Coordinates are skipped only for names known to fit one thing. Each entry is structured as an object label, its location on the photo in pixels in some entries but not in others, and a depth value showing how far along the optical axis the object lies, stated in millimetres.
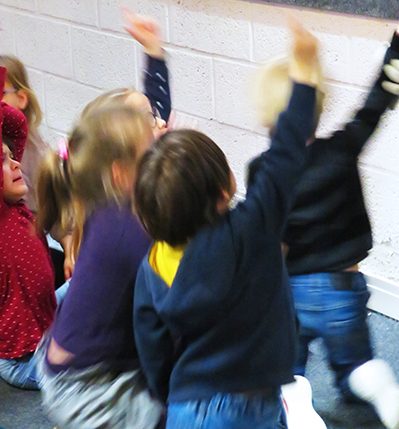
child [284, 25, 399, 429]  3676
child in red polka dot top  4166
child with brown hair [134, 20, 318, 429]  3204
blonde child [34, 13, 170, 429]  3476
